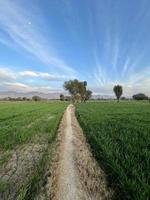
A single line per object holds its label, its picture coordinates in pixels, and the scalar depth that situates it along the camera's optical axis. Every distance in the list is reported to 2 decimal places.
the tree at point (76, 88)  69.34
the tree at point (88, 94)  88.54
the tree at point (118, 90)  83.43
